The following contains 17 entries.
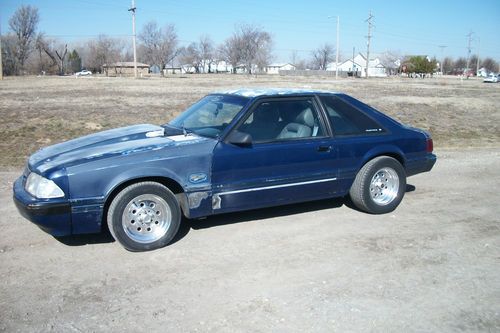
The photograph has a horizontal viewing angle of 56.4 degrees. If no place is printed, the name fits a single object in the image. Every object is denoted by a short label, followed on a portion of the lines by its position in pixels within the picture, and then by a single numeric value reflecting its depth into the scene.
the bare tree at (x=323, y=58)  128.62
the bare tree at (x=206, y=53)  115.31
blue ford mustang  4.23
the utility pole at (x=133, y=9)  51.75
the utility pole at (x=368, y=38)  80.62
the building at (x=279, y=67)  144.68
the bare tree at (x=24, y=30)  91.82
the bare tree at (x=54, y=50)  95.59
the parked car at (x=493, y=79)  67.93
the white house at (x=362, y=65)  130.12
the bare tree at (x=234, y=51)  96.00
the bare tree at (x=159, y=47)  86.44
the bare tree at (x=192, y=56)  116.19
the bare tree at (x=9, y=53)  78.61
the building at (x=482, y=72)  127.16
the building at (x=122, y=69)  86.19
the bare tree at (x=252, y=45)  94.88
